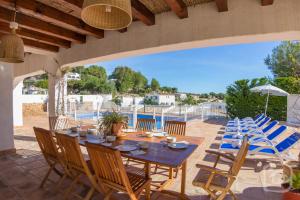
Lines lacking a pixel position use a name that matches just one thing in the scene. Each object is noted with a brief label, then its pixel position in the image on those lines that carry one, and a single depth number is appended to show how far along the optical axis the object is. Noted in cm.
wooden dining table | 215
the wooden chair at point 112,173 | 194
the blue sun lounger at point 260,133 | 433
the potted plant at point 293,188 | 215
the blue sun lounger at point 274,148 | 356
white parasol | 684
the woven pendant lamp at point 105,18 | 190
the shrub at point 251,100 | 928
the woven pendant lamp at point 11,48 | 255
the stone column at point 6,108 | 448
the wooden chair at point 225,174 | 211
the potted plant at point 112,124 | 318
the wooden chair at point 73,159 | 231
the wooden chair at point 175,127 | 380
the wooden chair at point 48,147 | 273
